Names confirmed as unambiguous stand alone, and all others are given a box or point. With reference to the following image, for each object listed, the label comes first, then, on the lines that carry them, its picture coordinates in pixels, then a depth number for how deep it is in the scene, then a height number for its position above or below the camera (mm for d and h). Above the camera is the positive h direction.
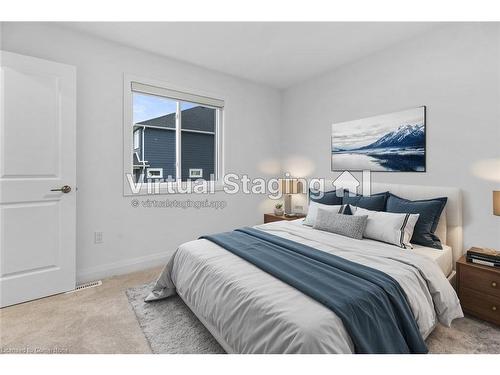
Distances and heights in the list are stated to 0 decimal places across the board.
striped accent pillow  2256 -389
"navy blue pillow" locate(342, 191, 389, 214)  2705 -183
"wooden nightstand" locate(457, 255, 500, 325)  1930 -821
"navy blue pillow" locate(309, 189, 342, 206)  3146 -177
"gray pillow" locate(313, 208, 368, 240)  2436 -388
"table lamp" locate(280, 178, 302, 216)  3916 -57
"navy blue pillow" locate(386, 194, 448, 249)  2312 -318
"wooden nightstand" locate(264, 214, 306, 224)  3831 -505
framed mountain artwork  2713 +499
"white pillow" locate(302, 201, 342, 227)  2846 -287
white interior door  2205 +53
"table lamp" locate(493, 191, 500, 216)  1988 -135
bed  1195 -646
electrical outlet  2818 -597
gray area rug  1692 -1076
